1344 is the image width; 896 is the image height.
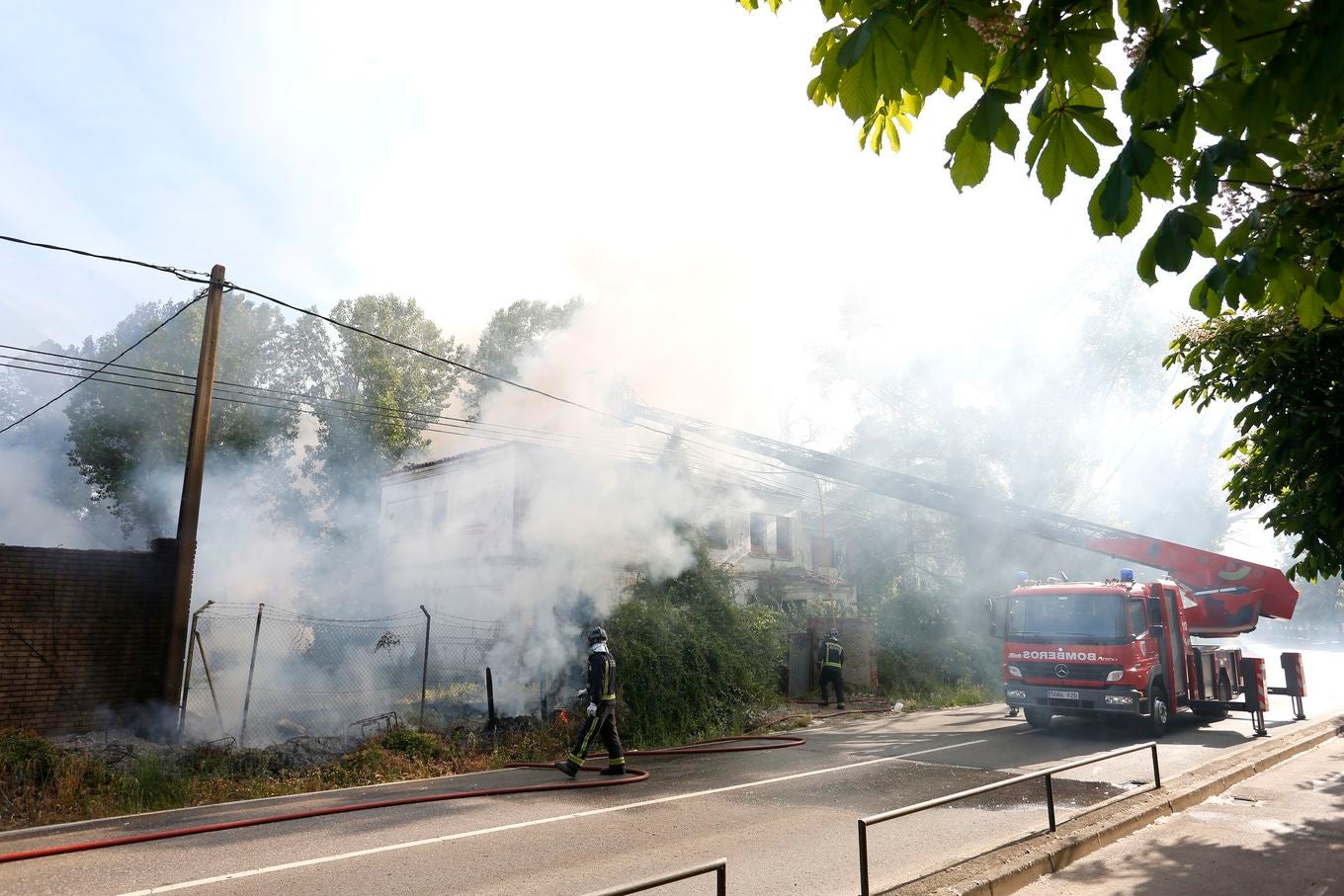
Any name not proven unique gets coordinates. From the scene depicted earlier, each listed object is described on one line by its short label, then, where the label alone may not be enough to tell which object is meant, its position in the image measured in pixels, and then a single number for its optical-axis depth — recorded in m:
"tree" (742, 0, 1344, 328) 2.01
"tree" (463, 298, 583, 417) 34.22
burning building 15.16
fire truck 11.65
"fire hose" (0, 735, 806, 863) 6.05
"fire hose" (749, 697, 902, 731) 16.30
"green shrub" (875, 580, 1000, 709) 20.59
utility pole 10.80
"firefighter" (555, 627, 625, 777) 9.03
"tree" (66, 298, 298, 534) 25.16
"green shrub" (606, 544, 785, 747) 12.89
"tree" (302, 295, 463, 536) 30.08
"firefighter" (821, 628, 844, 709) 16.66
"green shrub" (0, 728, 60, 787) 8.11
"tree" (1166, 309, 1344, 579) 6.21
